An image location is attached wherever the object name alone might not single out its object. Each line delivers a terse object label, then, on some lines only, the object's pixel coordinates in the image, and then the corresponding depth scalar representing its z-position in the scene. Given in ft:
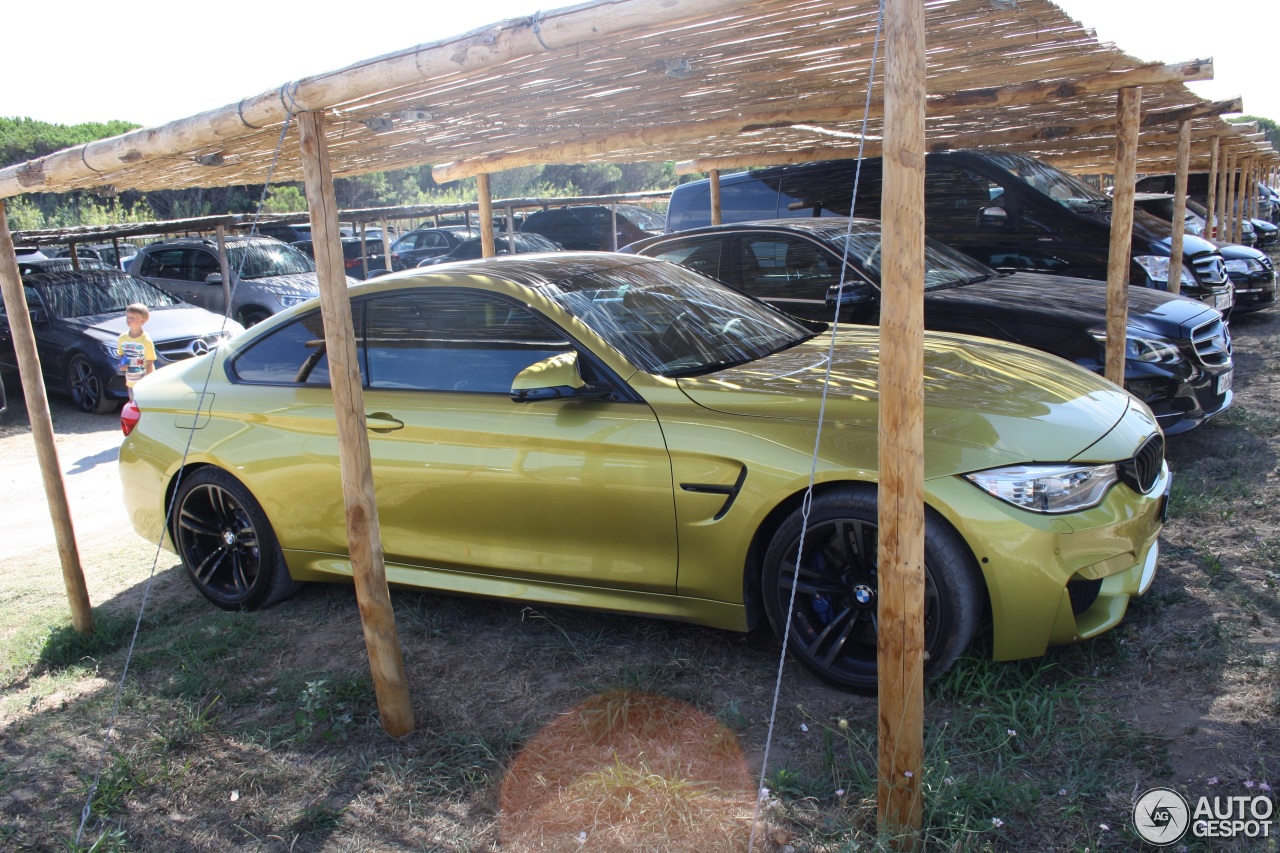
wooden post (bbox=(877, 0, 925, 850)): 7.22
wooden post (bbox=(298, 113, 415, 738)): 10.16
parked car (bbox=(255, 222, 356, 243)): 71.06
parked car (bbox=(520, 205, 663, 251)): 63.62
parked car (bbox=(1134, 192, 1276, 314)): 36.83
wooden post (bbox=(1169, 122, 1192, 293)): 26.00
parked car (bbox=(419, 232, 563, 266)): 57.36
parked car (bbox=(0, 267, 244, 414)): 33.06
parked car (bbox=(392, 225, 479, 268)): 63.41
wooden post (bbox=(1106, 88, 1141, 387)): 17.02
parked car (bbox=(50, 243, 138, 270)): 65.92
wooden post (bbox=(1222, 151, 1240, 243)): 53.01
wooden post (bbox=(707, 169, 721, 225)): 30.86
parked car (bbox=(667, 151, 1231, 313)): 25.13
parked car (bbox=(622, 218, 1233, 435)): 18.07
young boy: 27.34
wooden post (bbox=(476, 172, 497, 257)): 26.21
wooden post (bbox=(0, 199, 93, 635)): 13.80
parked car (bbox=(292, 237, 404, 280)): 64.75
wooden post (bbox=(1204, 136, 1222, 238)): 40.96
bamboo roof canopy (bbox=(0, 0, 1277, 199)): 9.66
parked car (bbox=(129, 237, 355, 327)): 43.09
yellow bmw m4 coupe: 10.11
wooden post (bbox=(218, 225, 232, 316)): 42.01
